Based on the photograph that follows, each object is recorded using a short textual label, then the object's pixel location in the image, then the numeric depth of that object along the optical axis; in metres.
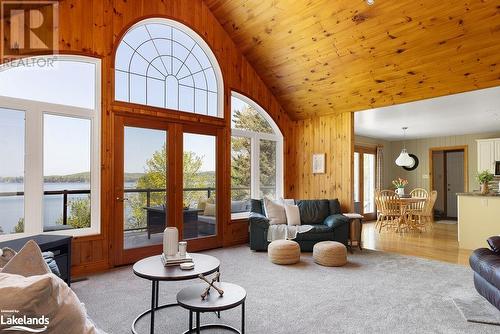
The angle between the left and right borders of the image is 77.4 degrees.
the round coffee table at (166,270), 2.20
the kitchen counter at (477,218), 4.87
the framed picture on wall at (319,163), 5.84
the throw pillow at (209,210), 5.05
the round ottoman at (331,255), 4.01
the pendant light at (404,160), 7.55
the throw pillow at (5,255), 1.61
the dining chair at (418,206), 7.14
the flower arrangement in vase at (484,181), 5.20
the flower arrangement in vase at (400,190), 7.32
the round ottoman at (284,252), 4.11
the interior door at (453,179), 9.19
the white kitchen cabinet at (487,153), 7.64
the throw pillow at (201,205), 4.98
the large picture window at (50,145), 3.40
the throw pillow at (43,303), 0.92
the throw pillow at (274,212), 5.10
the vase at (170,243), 2.58
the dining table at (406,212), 6.84
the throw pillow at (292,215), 5.08
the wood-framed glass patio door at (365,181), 8.60
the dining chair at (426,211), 7.10
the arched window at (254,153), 5.57
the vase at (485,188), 5.18
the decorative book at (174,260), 2.45
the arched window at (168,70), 4.28
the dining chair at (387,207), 6.93
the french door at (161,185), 4.15
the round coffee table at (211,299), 1.93
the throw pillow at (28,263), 1.36
